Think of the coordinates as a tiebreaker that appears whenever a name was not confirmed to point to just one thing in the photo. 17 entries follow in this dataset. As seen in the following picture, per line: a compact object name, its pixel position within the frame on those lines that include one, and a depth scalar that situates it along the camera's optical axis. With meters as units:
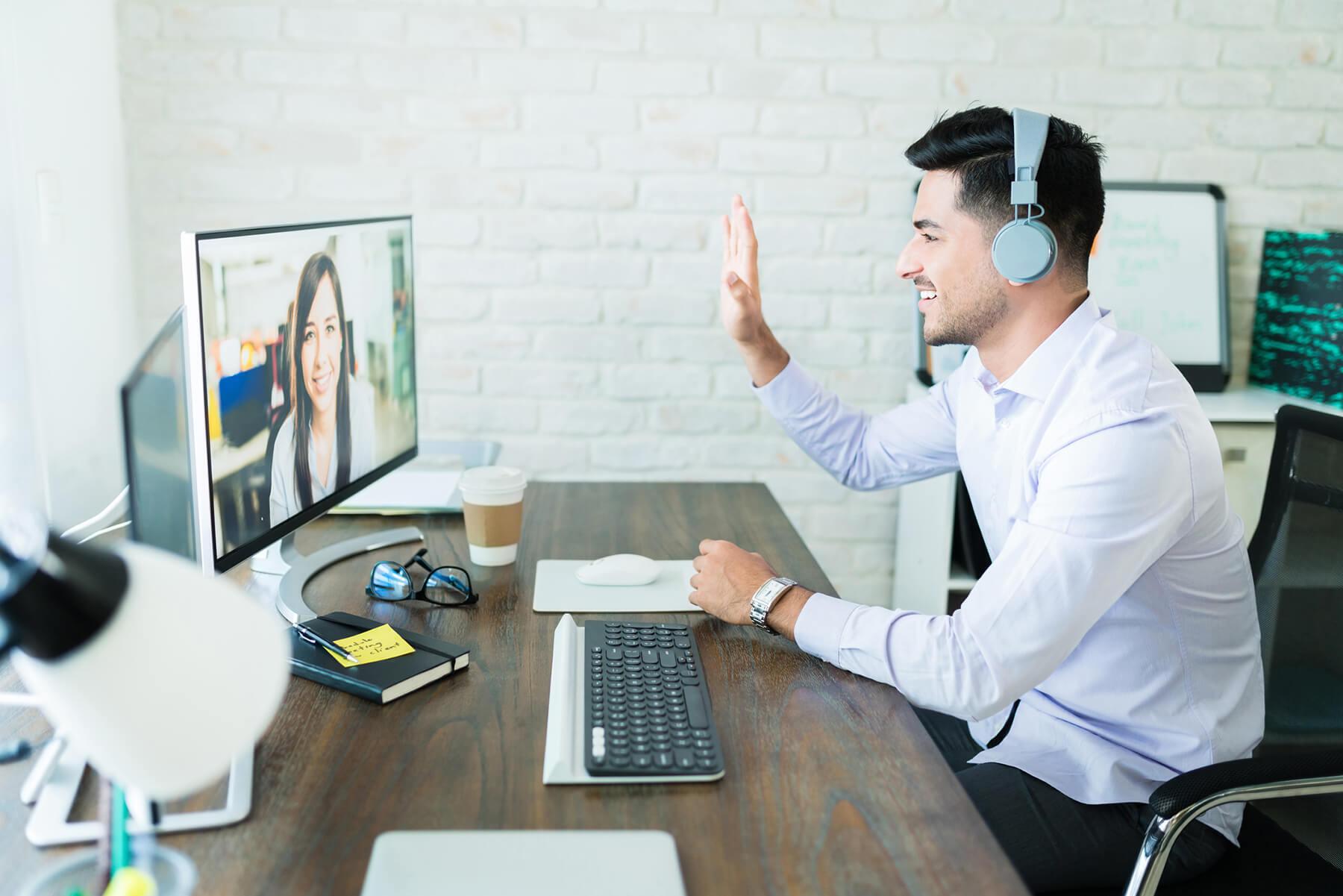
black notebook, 1.01
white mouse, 1.33
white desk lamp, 0.44
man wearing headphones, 1.09
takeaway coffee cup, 1.37
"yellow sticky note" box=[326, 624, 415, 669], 1.07
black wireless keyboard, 0.88
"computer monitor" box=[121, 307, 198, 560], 0.90
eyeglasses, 1.28
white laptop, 0.72
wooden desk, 0.75
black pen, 1.07
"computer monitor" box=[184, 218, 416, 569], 1.07
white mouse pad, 1.27
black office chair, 1.02
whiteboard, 2.33
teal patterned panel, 2.23
